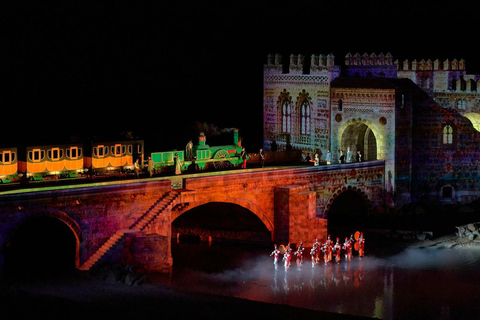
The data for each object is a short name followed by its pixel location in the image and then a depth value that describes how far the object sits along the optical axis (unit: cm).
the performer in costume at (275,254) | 6875
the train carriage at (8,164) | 6512
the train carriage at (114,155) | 6906
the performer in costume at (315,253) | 6988
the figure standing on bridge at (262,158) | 7662
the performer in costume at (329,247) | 7019
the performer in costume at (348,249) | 7075
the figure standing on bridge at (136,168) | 6954
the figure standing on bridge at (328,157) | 8001
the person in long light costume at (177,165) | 7006
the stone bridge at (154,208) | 6332
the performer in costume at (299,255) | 6945
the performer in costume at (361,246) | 7138
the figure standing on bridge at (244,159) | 7575
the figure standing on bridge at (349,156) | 8062
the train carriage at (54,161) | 6638
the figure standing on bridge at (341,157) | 8000
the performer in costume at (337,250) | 7044
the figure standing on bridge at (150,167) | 7006
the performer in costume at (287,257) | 6844
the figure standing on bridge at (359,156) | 8064
